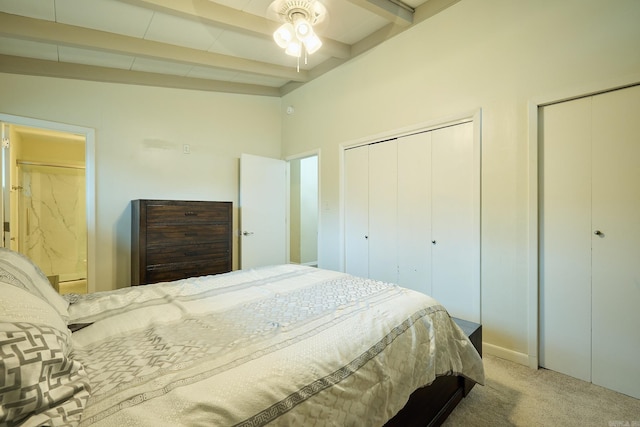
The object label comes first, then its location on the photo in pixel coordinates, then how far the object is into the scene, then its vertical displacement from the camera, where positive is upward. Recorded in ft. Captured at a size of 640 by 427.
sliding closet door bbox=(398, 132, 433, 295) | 9.06 +0.05
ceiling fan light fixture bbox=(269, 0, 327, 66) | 6.63 +4.68
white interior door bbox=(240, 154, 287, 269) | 12.80 +0.11
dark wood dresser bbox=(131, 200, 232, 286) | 9.57 -0.94
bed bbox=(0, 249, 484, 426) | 2.21 -1.55
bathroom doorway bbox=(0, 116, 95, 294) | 13.78 +0.53
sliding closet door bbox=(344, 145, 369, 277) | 10.89 +0.13
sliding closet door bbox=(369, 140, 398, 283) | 9.97 +0.09
